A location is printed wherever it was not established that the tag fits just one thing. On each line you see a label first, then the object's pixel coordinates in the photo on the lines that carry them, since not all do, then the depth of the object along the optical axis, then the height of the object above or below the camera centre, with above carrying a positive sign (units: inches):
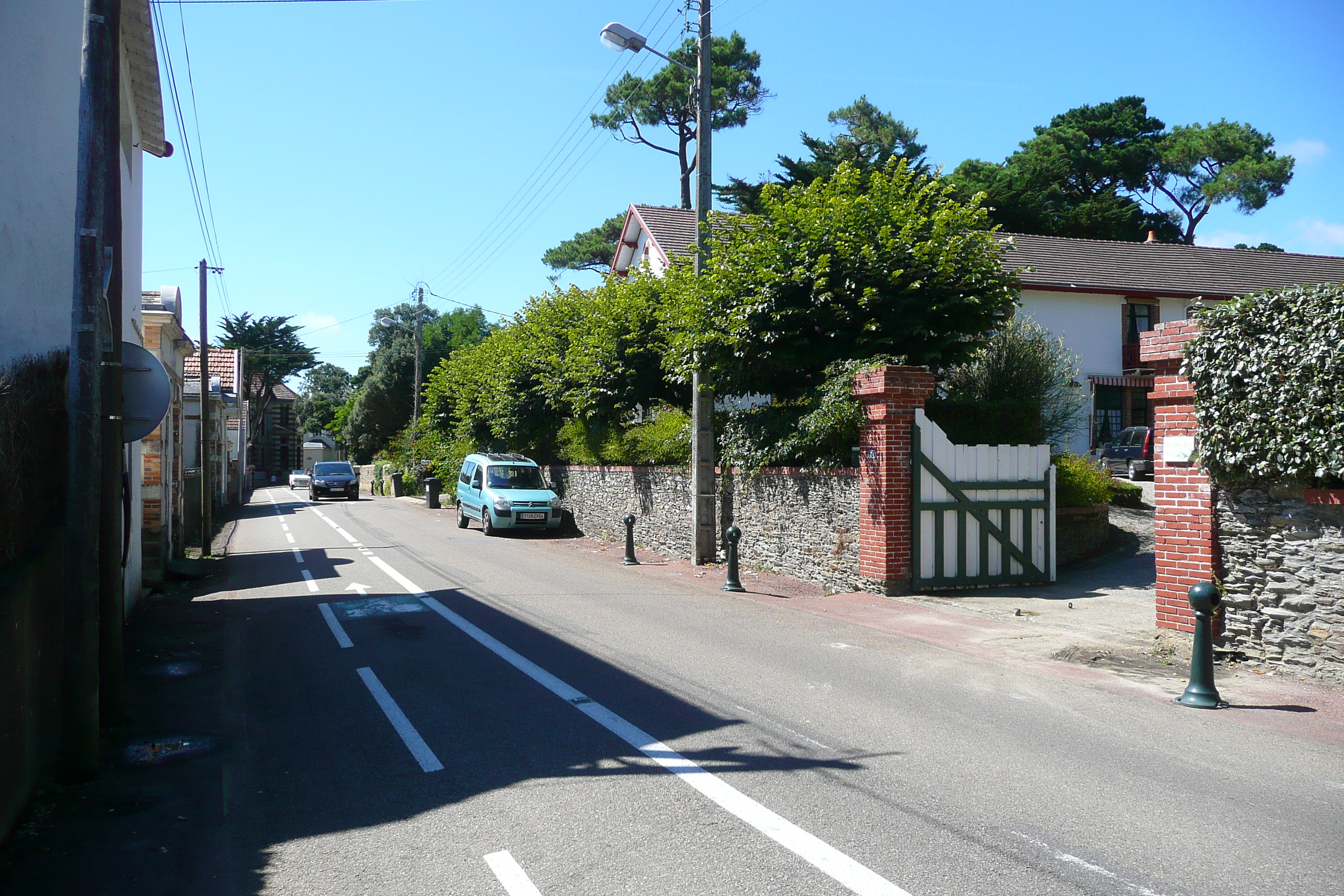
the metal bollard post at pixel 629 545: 683.4 -63.8
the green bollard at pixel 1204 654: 270.2 -57.8
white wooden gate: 490.9 -29.9
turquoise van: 924.0 -37.2
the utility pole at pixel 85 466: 209.8 -1.1
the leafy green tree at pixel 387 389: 2400.3 +188.5
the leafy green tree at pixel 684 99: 1563.7 +620.1
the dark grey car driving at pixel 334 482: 1807.3 -42.7
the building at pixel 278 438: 3572.8 +92.8
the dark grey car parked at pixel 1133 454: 1048.8 +4.3
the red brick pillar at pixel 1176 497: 340.5 -15.0
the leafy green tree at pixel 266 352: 3038.9 +364.9
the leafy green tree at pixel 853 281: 538.0 +105.1
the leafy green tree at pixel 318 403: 3673.7 +233.6
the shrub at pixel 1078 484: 583.2 -16.8
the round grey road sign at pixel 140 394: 254.7 +18.8
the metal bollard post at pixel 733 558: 531.2 -56.9
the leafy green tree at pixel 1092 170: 1728.6 +590.0
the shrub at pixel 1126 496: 700.0 -29.1
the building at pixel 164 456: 565.6 +3.4
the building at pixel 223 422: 1149.1 +62.6
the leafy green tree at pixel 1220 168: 1977.1 +628.0
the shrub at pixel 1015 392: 554.6 +48.2
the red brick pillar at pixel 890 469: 484.4 -5.5
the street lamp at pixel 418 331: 1784.0 +257.5
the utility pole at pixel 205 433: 748.6 +25.6
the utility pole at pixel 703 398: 627.2 +42.5
